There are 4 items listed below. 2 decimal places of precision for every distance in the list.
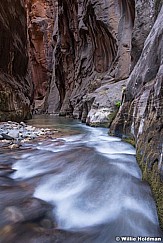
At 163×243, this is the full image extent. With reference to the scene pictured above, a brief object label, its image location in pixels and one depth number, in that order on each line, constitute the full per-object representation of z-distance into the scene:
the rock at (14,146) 5.07
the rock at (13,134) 6.44
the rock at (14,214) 2.03
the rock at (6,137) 6.22
